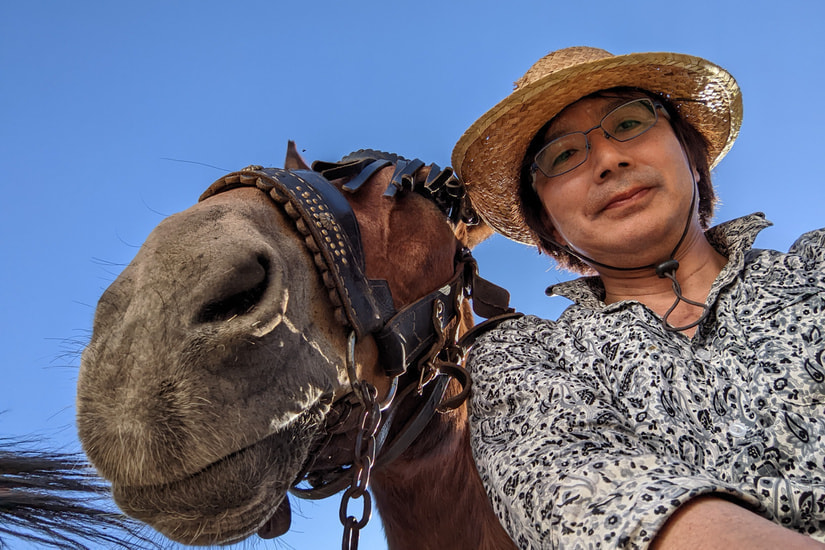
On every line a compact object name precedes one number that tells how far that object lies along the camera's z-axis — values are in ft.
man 1.46
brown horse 1.49
